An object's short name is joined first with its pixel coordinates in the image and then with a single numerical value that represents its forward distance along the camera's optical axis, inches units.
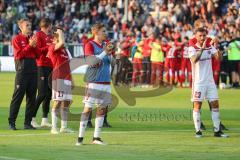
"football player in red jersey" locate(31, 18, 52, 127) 711.7
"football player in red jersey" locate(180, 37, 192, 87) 1326.6
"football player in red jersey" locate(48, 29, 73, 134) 672.4
